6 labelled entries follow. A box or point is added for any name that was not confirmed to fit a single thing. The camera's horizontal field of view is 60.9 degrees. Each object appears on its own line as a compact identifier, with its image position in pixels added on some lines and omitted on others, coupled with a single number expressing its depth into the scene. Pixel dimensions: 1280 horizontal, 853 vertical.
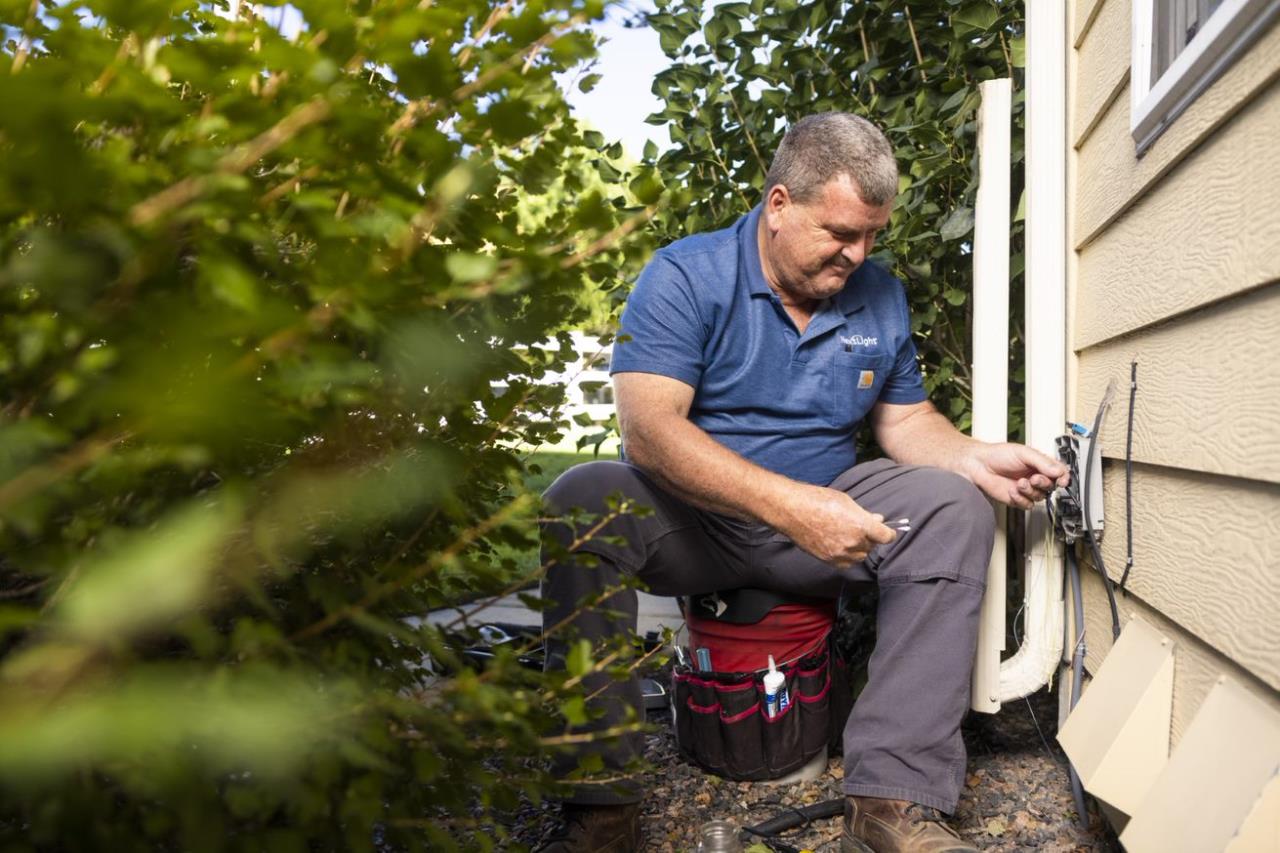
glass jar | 1.89
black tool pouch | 2.30
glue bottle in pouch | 2.27
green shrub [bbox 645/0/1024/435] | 2.49
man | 1.90
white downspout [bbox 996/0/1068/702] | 2.28
